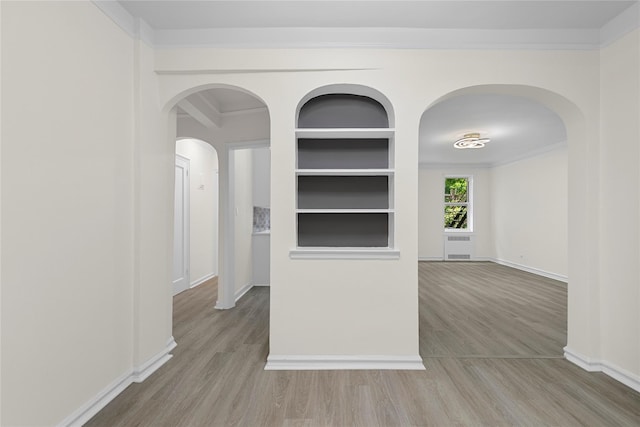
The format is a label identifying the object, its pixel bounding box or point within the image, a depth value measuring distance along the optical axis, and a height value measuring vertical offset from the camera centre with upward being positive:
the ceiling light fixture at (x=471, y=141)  5.41 +1.33
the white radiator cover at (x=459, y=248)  8.58 -0.95
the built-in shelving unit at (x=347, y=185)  2.72 +0.26
